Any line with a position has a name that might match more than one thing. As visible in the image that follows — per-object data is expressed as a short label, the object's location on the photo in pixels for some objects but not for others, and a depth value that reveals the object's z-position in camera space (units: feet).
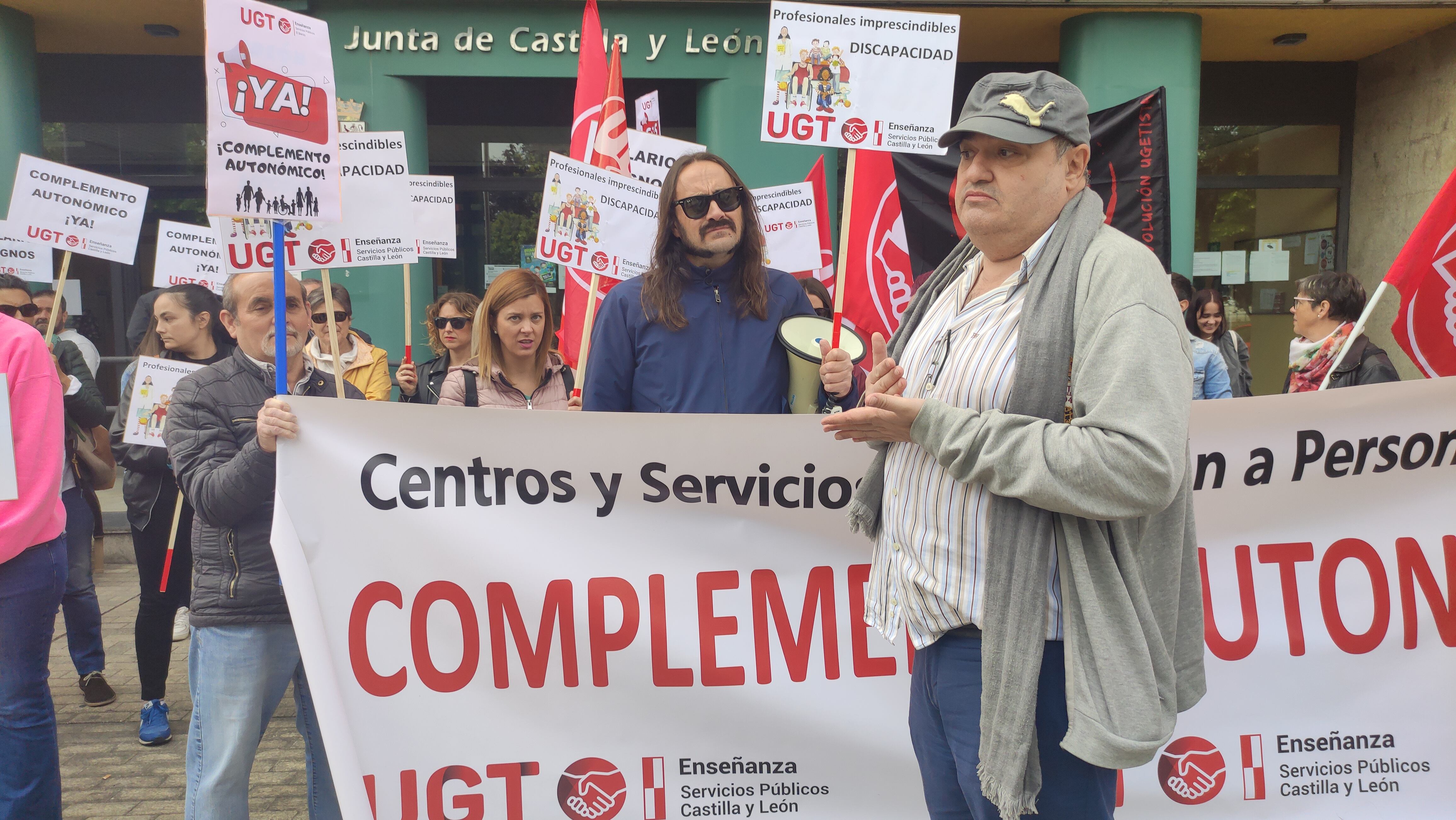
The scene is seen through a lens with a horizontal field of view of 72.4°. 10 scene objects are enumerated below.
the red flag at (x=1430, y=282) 11.36
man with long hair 9.62
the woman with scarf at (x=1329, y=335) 14.53
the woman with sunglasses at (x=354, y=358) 17.69
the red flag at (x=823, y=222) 20.72
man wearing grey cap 5.16
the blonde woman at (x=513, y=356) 13.07
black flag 22.89
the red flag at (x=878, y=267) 17.72
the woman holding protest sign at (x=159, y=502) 14.15
